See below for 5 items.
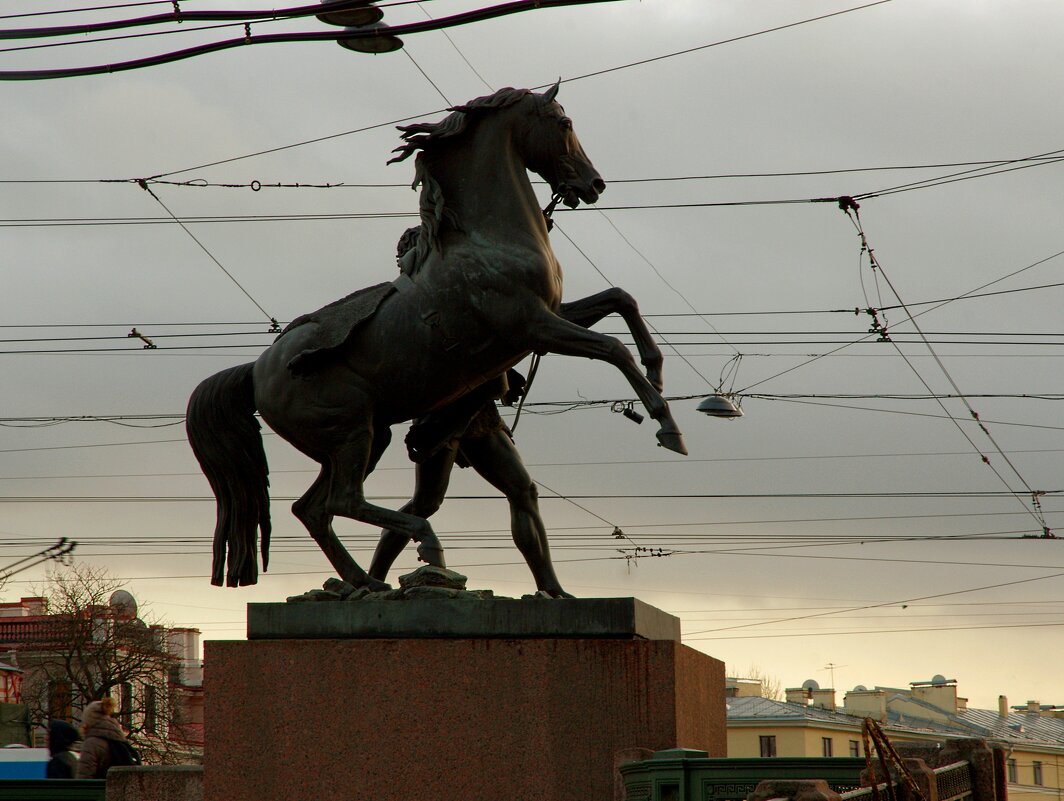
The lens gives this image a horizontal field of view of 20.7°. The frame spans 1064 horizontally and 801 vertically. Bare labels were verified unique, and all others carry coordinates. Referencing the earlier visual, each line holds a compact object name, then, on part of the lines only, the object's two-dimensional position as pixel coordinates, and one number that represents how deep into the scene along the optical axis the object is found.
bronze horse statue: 13.69
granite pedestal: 12.67
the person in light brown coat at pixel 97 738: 15.59
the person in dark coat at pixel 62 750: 16.33
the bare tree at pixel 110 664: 69.36
